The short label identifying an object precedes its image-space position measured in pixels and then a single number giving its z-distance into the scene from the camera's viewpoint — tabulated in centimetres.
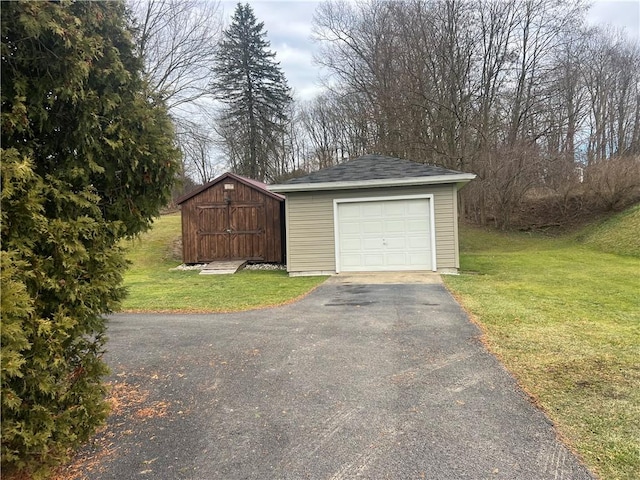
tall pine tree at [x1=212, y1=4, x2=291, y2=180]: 2820
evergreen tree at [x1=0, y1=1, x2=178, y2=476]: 195
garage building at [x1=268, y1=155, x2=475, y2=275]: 1055
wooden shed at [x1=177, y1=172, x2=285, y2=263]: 1428
